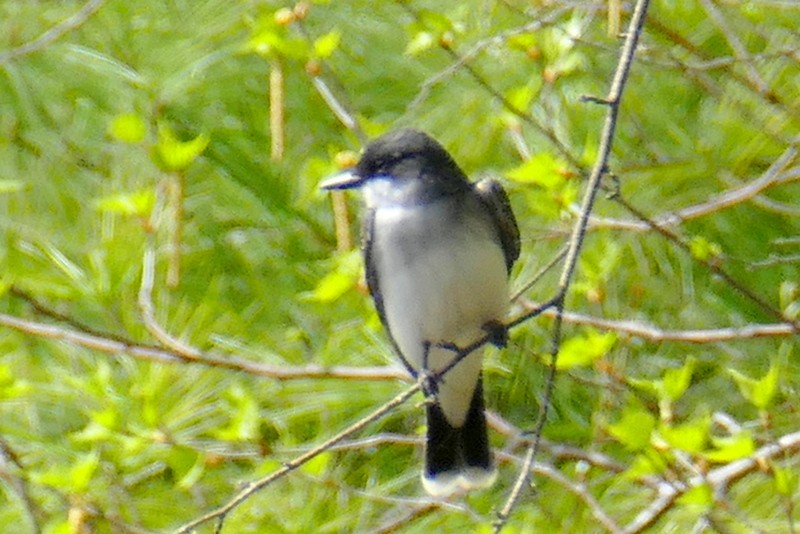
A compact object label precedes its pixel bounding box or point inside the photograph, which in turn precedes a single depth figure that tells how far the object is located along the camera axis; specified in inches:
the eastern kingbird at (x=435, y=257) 264.4
